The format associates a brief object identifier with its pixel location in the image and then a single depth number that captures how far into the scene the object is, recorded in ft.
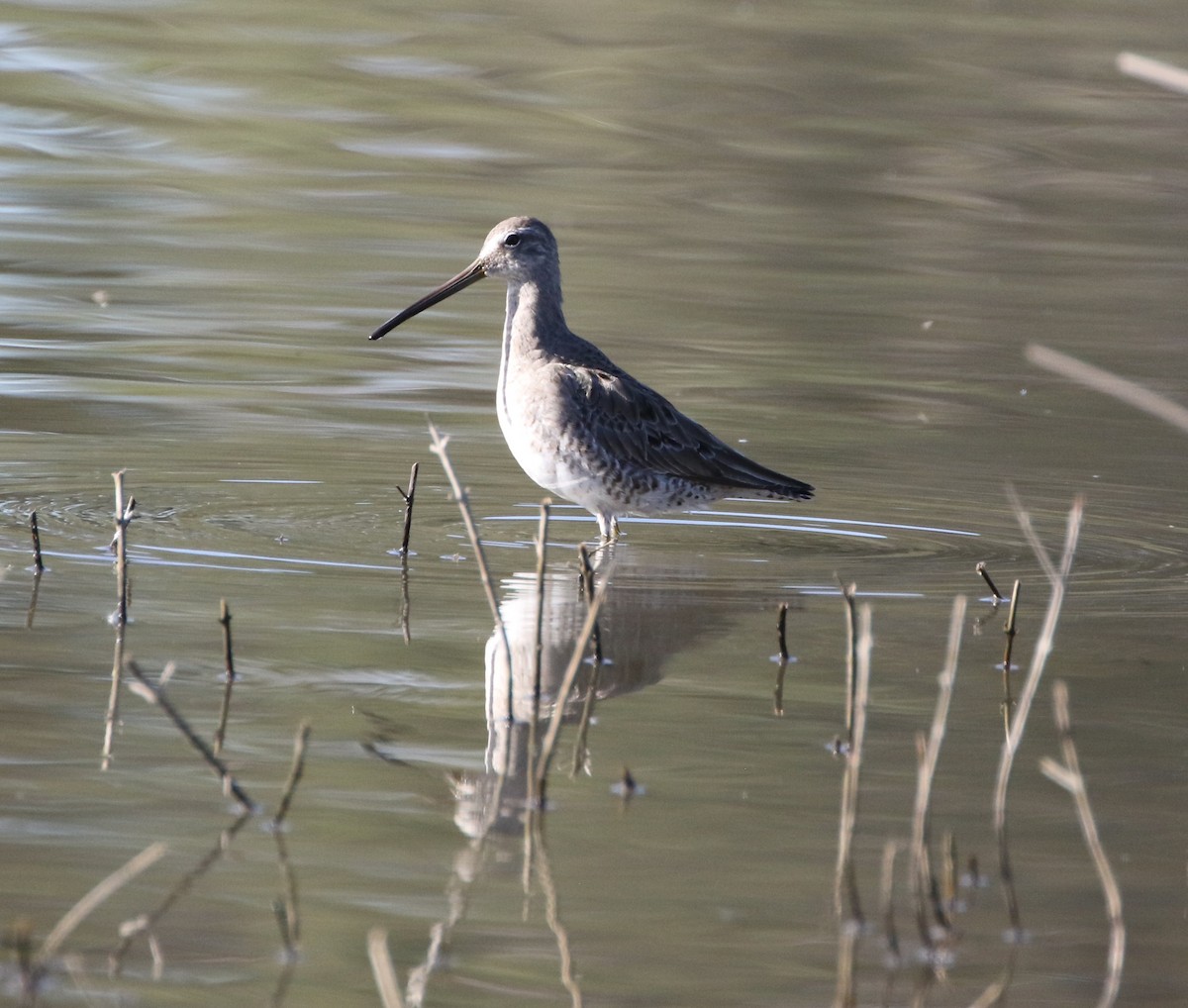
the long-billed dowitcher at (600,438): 54.60
